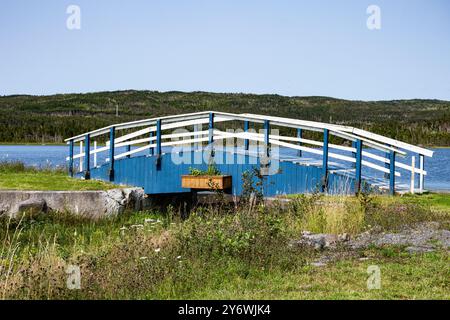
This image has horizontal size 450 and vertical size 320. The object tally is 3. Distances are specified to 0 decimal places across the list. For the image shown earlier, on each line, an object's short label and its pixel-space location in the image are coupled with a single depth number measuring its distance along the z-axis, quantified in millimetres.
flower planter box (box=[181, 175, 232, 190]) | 16828
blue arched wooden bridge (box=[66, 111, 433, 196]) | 16594
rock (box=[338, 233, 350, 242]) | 10148
